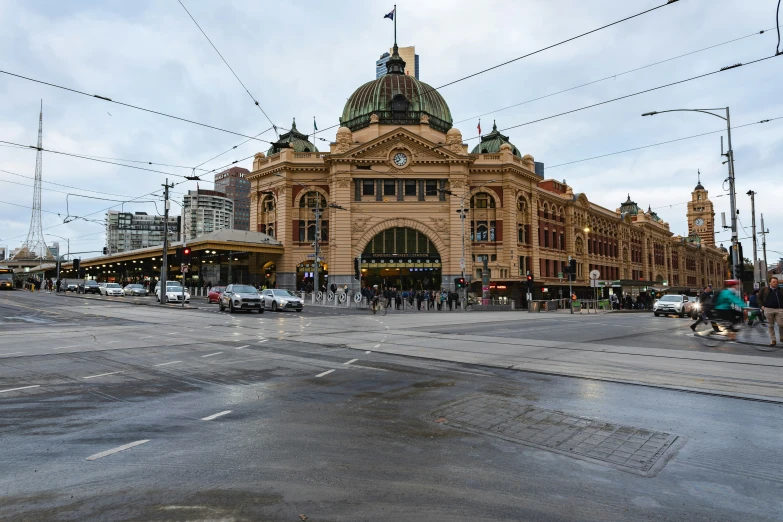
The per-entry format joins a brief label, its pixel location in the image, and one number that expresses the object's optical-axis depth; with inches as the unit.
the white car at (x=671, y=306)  1230.3
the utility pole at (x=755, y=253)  1250.0
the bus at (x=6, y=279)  2462.4
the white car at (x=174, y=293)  1486.2
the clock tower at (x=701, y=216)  5304.1
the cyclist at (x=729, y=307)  544.7
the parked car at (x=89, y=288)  2121.8
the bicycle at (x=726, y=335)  544.5
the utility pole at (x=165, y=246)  1381.6
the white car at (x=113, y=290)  1931.3
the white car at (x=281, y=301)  1214.9
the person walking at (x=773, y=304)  522.0
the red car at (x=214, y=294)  1540.4
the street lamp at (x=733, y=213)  893.8
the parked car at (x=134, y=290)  1942.7
